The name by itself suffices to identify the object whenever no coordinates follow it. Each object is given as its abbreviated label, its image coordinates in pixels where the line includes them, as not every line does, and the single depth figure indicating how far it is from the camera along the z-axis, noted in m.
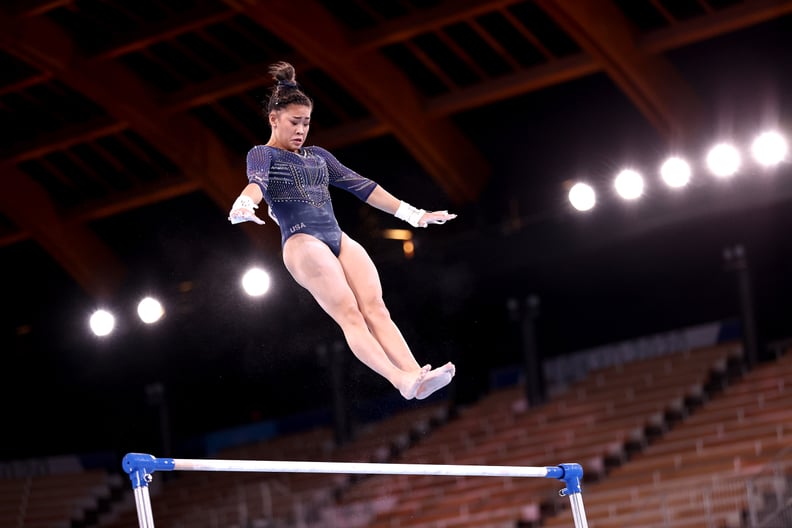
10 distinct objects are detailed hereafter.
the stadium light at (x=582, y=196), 19.41
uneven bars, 9.70
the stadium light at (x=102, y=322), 17.67
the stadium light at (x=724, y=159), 31.11
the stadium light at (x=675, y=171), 31.22
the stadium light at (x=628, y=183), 30.62
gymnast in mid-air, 11.18
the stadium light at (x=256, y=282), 16.41
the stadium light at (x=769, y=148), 29.95
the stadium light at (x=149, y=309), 17.06
